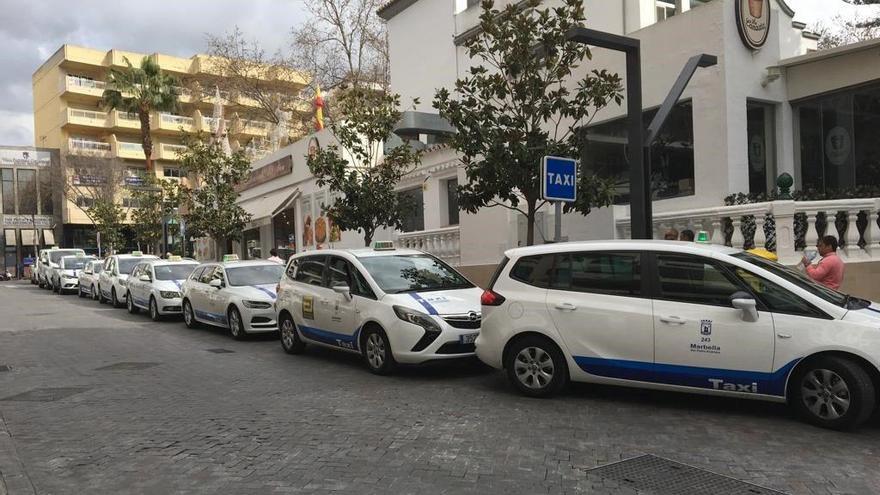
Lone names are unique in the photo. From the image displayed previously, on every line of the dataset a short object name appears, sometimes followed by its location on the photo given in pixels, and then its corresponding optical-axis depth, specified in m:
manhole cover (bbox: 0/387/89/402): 7.64
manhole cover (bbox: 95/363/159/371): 9.52
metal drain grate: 4.39
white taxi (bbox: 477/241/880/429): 5.51
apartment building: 53.97
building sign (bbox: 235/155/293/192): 25.55
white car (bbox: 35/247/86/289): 30.41
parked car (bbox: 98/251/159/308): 19.94
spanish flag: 24.89
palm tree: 36.66
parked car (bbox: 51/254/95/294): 27.33
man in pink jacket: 8.00
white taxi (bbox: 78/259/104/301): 23.78
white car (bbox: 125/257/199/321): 15.96
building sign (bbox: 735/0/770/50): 11.87
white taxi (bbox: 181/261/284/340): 12.26
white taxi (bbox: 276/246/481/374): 7.98
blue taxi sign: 8.64
